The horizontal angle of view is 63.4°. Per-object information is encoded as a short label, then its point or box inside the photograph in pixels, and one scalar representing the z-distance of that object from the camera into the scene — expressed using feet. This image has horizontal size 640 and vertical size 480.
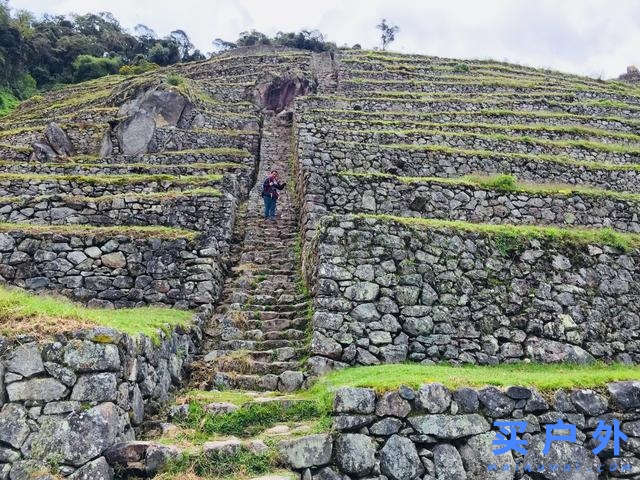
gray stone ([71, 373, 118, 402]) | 17.88
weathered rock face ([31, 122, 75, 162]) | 69.36
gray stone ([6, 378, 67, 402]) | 17.46
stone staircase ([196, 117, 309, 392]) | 25.34
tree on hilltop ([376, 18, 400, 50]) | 199.08
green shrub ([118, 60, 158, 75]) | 142.36
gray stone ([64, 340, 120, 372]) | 18.13
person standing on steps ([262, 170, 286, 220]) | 45.73
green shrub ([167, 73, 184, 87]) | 83.91
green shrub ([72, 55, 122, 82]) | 157.17
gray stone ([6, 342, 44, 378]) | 17.69
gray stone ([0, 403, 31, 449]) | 16.85
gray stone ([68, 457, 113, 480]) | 16.61
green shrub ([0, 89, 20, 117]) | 125.02
